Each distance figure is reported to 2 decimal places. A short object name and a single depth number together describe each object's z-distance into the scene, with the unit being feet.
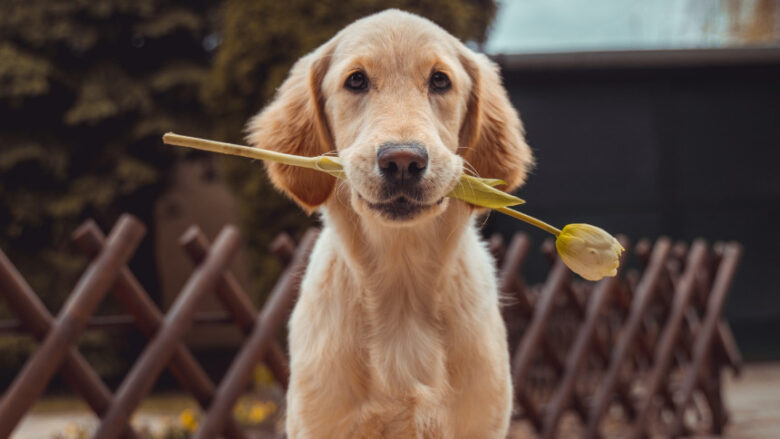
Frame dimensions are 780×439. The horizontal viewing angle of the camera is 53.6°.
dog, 7.48
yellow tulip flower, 6.28
